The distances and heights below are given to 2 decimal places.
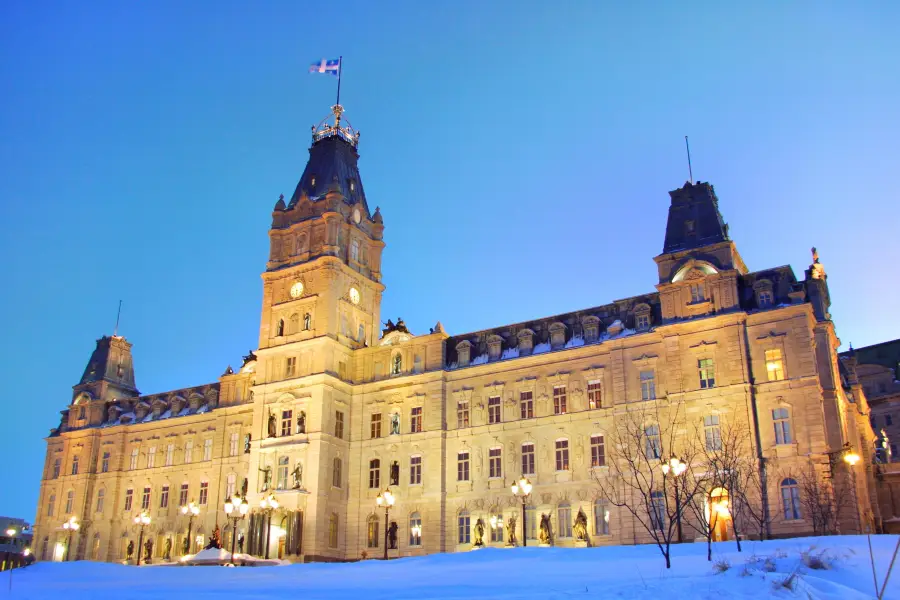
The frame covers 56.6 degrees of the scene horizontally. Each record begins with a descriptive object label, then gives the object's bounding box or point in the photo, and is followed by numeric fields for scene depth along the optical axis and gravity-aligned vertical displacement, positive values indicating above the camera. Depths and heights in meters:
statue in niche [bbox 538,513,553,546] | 49.81 +0.86
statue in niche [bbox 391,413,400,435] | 59.00 +8.53
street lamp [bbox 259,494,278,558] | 52.91 +2.72
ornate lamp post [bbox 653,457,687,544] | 30.27 +2.84
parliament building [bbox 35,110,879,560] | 47.44 +9.37
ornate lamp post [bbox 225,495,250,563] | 45.66 +2.41
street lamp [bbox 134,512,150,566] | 63.33 +2.23
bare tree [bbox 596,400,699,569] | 46.94 +5.48
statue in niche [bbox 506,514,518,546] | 51.38 +1.08
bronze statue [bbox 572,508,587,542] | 49.00 +1.17
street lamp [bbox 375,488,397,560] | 45.97 +2.63
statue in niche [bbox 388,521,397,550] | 55.84 +0.80
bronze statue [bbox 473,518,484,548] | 52.50 +0.98
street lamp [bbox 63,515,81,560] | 72.19 +2.06
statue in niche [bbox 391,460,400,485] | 57.81 +5.03
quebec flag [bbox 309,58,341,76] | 67.94 +37.66
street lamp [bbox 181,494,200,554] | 62.69 +2.75
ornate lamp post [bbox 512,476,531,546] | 41.95 +2.96
